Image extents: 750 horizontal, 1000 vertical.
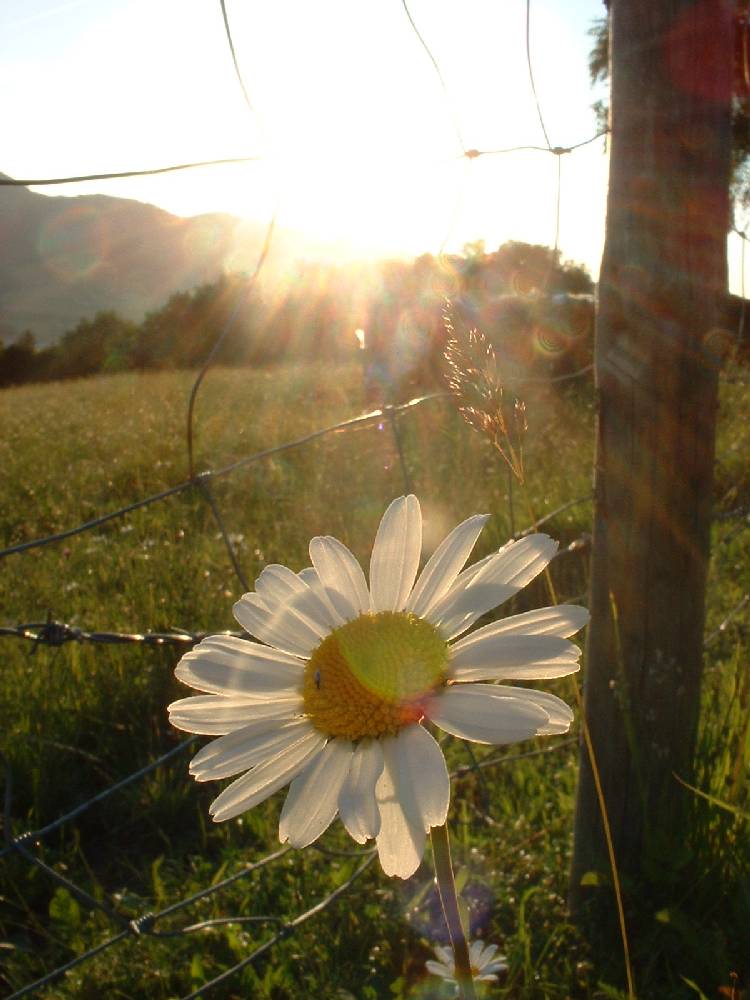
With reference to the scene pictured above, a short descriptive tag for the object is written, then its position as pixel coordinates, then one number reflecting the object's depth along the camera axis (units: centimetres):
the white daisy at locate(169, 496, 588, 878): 11
